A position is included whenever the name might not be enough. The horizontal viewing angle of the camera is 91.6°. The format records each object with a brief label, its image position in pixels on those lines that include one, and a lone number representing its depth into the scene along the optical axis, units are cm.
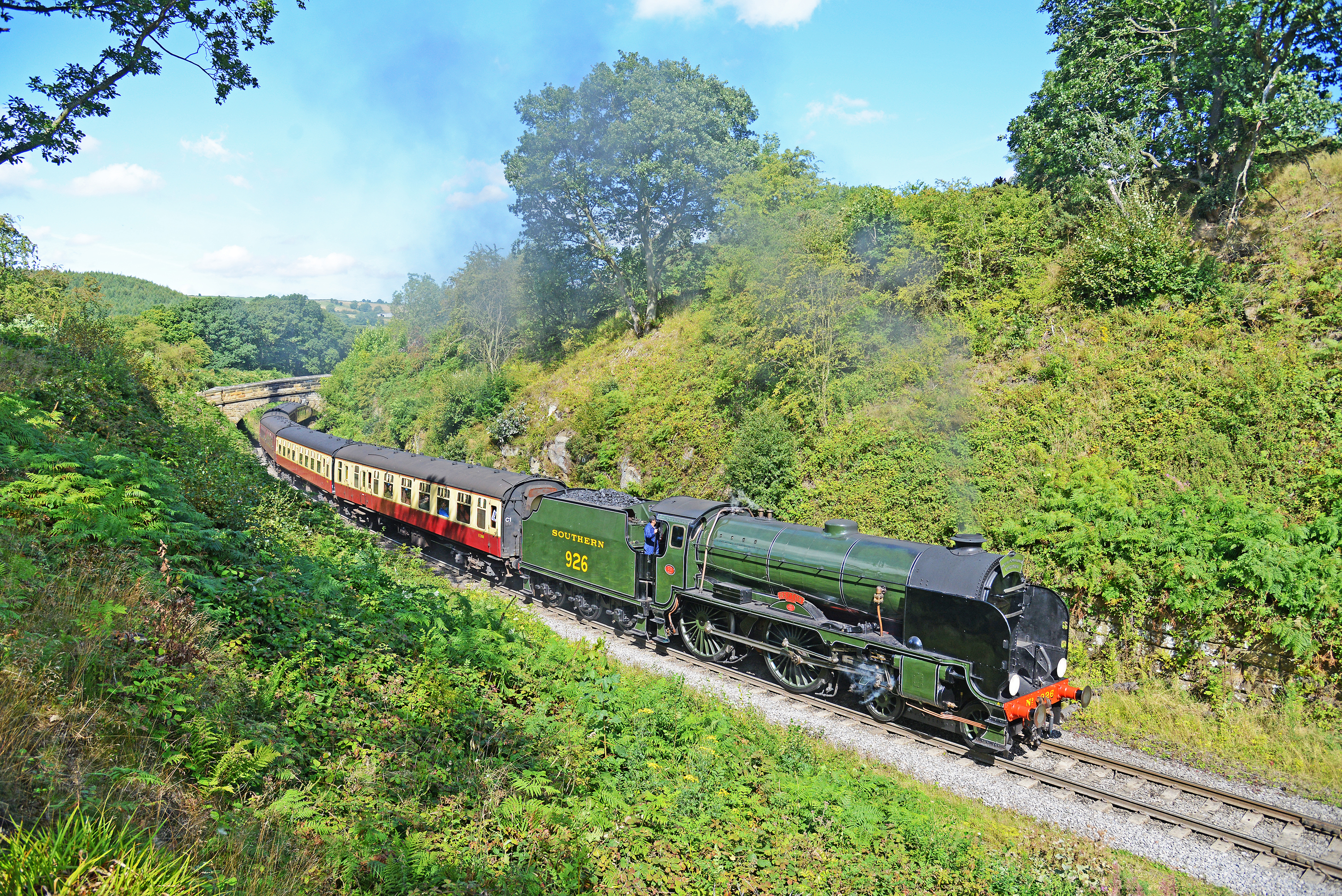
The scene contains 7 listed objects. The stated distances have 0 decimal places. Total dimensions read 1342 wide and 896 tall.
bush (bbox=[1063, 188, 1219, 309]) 1683
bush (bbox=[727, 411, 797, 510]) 1953
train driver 1400
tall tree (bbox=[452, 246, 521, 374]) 4131
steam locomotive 987
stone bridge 4866
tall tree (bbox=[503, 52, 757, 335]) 3119
